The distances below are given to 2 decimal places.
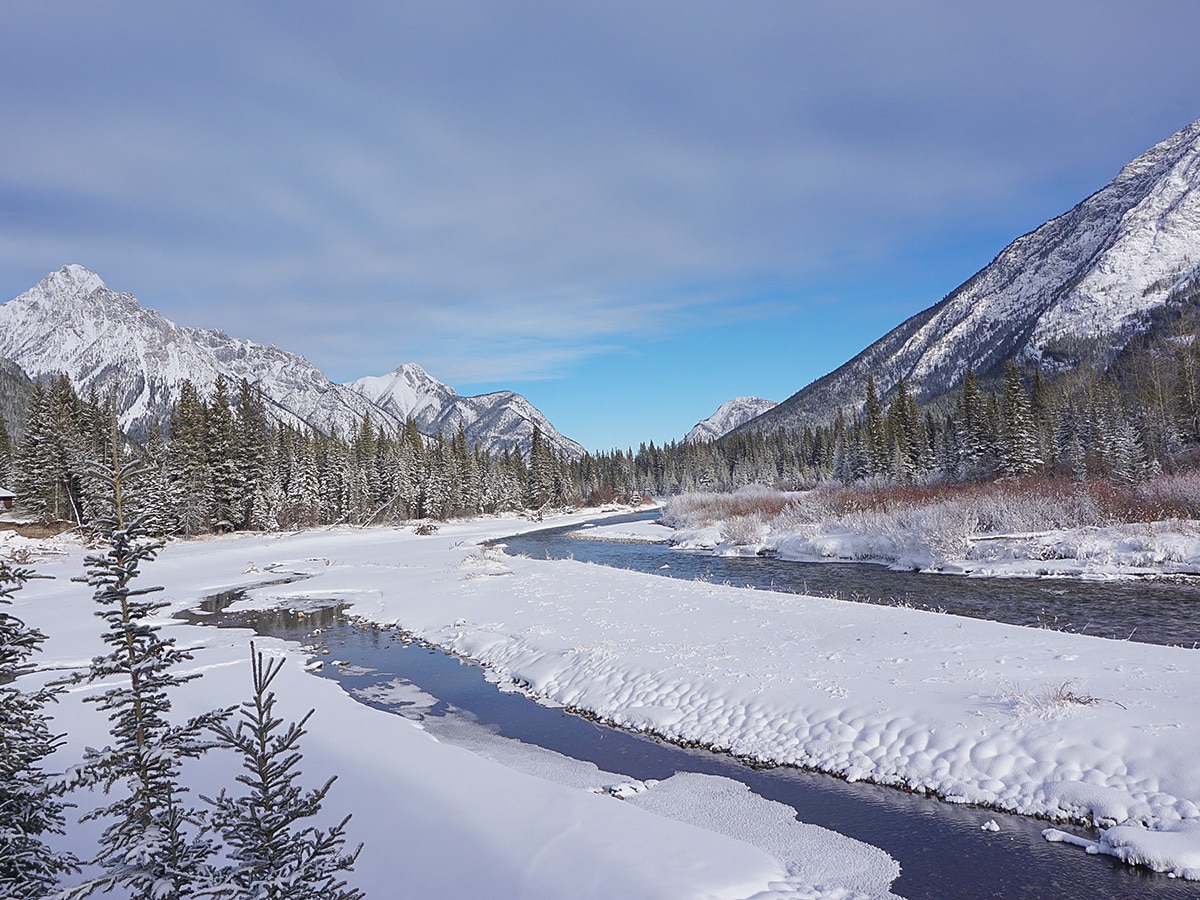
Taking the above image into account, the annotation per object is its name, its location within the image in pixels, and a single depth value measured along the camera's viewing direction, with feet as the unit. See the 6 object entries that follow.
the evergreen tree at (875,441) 258.12
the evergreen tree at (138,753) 13.88
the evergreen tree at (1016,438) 185.37
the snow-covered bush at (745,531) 144.05
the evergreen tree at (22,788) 15.37
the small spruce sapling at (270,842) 13.15
